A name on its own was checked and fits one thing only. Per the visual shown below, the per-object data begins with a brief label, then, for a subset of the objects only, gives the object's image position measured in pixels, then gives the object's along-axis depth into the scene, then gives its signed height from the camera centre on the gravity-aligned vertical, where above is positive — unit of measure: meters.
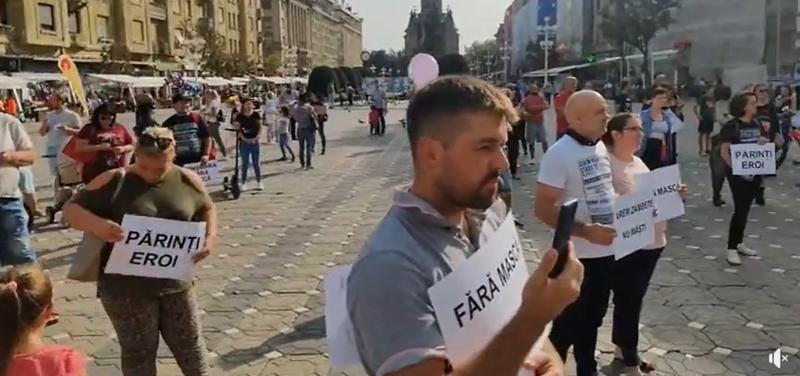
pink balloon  7.05 +0.33
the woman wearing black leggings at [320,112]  19.30 -0.23
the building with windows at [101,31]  45.88 +5.89
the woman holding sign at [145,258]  3.53 -0.78
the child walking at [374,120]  25.81 -0.64
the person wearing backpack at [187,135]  9.09 -0.36
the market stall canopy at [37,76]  42.50 +2.02
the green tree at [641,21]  50.84 +5.31
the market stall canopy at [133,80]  44.78 +1.81
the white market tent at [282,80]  75.79 +2.73
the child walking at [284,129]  16.92 -0.59
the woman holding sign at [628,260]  4.27 -0.97
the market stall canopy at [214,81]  53.70 +1.93
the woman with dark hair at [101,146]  7.11 -0.37
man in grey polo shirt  1.58 -0.36
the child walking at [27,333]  2.43 -0.76
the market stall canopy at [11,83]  35.06 +1.38
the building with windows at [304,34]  116.25 +13.76
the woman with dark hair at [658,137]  8.27 -0.48
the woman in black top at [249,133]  12.33 -0.47
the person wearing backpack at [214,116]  16.56 -0.23
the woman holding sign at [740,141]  6.59 -0.46
